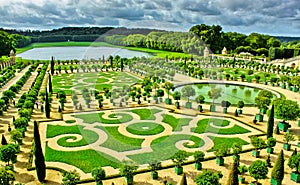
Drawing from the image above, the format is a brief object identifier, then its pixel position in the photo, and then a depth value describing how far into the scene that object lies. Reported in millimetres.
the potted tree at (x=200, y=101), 35906
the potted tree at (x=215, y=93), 37312
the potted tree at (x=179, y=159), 20953
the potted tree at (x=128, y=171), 19484
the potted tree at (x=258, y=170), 18797
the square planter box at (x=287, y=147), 25047
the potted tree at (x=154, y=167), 20406
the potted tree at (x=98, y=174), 19000
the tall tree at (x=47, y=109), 33369
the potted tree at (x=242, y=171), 20141
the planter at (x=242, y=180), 19656
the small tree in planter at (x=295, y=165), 19942
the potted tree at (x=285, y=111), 28500
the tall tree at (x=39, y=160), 19594
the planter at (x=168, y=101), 39000
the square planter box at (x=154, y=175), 20391
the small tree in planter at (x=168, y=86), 42594
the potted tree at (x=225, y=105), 35288
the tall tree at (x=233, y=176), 15877
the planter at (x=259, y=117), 32034
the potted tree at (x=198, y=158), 21500
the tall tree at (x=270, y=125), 26359
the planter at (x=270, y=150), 23959
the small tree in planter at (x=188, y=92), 38312
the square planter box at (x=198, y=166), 21609
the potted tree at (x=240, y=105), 34812
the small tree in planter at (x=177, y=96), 38406
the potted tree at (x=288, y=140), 24594
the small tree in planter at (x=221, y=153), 21984
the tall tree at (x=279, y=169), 18625
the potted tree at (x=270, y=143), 23656
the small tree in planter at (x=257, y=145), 23297
